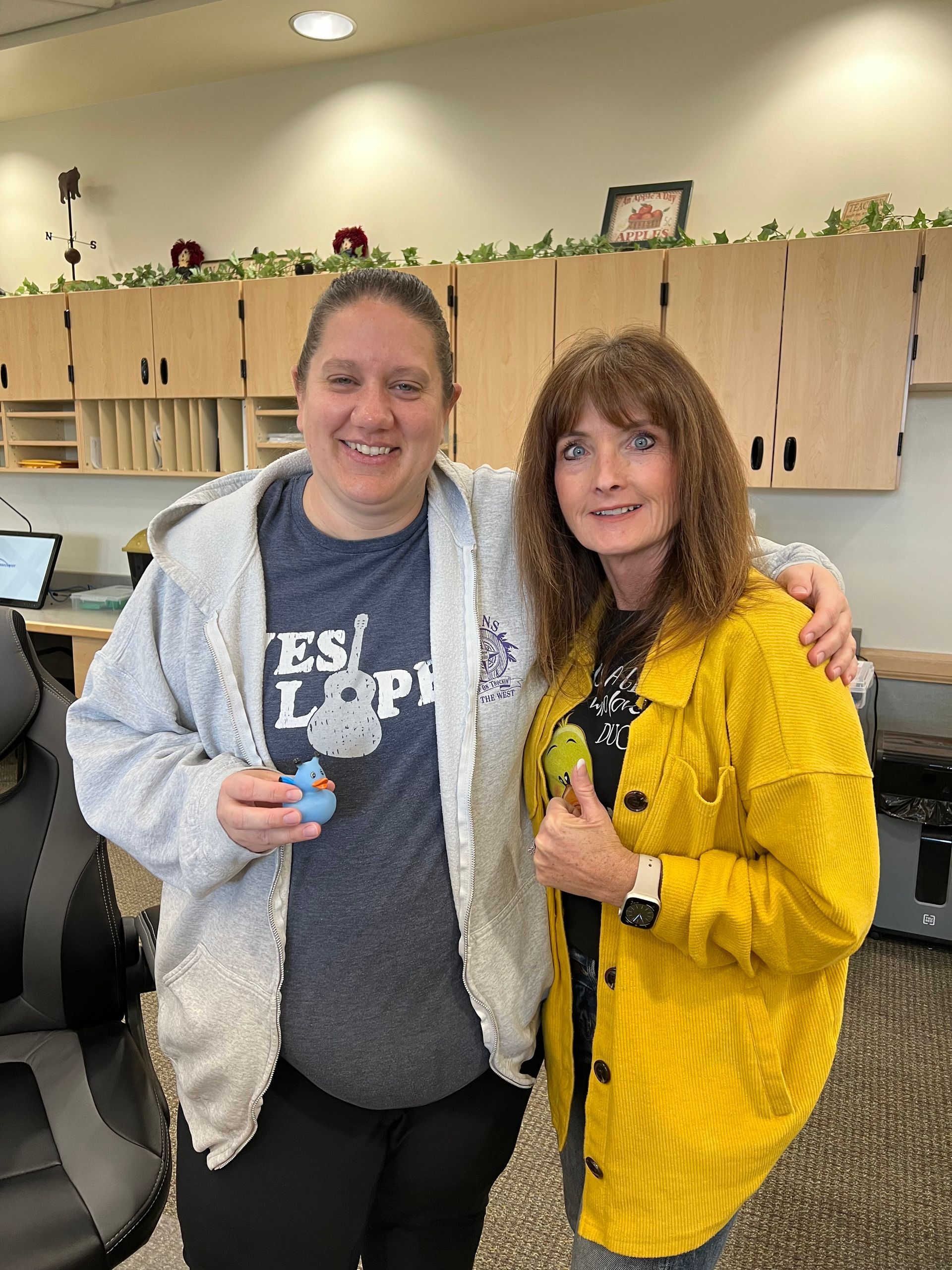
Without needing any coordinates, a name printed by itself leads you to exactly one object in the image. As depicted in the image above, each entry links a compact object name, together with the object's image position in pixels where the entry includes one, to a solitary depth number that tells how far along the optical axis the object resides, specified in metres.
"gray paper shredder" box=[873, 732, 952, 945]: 2.79
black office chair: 1.32
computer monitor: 4.16
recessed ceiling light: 3.31
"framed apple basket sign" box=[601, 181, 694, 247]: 3.29
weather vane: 4.14
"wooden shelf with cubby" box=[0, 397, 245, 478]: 3.85
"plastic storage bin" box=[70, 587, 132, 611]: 4.09
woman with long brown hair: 0.96
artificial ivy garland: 2.86
